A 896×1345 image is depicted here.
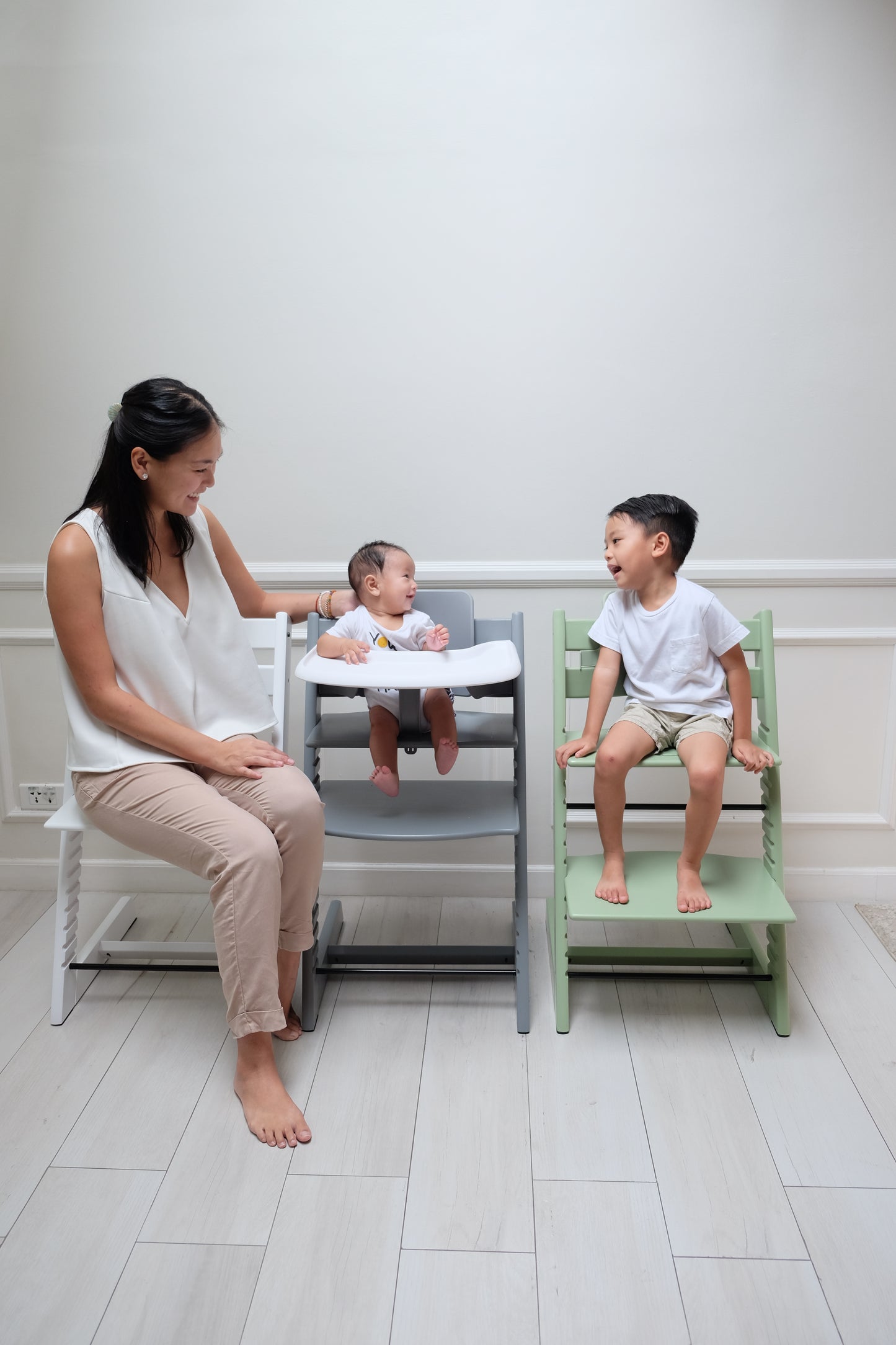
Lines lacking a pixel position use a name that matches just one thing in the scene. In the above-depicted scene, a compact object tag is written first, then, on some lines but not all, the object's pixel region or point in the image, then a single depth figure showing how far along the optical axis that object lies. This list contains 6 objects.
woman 1.66
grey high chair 1.92
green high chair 1.86
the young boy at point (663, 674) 1.90
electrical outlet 2.56
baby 1.95
